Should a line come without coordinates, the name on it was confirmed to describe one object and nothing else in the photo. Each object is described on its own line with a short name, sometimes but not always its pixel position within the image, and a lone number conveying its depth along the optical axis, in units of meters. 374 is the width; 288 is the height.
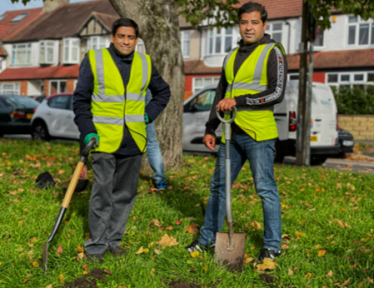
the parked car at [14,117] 15.71
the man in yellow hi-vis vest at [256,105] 3.91
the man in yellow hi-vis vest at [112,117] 3.93
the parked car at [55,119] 14.30
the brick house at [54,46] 41.00
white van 10.85
